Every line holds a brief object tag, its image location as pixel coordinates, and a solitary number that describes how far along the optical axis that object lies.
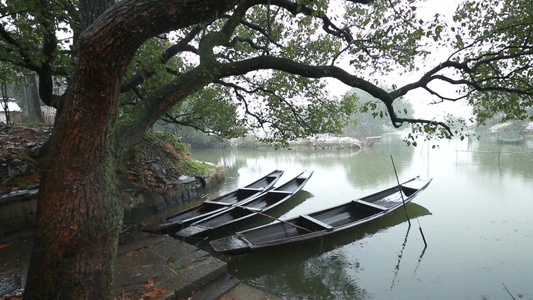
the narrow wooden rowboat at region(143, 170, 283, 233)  4.86
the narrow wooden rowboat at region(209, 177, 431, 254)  3.99
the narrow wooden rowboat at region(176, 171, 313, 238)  4.73
